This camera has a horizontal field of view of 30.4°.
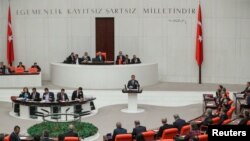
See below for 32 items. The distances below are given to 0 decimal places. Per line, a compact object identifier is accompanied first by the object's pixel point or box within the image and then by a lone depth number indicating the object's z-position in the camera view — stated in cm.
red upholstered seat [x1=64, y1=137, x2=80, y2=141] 1204
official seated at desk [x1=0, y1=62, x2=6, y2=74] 2358
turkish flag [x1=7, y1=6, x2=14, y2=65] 2578
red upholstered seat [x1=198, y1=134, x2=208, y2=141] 1155
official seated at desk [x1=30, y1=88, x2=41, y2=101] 1823
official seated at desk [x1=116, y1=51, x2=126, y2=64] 2381
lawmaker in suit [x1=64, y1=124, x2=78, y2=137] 1247
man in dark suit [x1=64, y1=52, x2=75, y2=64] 2428
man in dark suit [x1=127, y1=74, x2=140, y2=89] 1916
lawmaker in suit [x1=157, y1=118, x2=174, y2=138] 1309
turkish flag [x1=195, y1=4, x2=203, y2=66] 2425
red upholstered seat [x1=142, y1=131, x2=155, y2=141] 1230
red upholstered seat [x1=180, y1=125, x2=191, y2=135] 1302
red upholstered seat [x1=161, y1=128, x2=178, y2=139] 1271
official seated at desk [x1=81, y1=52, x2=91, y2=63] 2392
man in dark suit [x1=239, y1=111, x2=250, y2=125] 1322
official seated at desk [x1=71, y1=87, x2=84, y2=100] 1841
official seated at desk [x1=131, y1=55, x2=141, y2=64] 2377
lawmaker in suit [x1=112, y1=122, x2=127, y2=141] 1292
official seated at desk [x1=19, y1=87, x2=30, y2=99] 1839
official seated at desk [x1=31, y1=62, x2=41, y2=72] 2439
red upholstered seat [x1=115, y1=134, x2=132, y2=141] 1225
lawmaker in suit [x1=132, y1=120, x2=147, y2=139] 1285
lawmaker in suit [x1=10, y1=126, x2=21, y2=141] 1193
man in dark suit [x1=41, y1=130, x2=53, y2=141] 1183
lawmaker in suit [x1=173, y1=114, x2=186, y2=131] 1351
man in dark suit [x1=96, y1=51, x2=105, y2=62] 2368
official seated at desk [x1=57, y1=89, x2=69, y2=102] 1816
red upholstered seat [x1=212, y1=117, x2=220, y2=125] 1403
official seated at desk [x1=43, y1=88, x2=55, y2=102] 1811
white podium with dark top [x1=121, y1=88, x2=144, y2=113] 1911
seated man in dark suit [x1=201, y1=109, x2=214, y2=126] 1372
